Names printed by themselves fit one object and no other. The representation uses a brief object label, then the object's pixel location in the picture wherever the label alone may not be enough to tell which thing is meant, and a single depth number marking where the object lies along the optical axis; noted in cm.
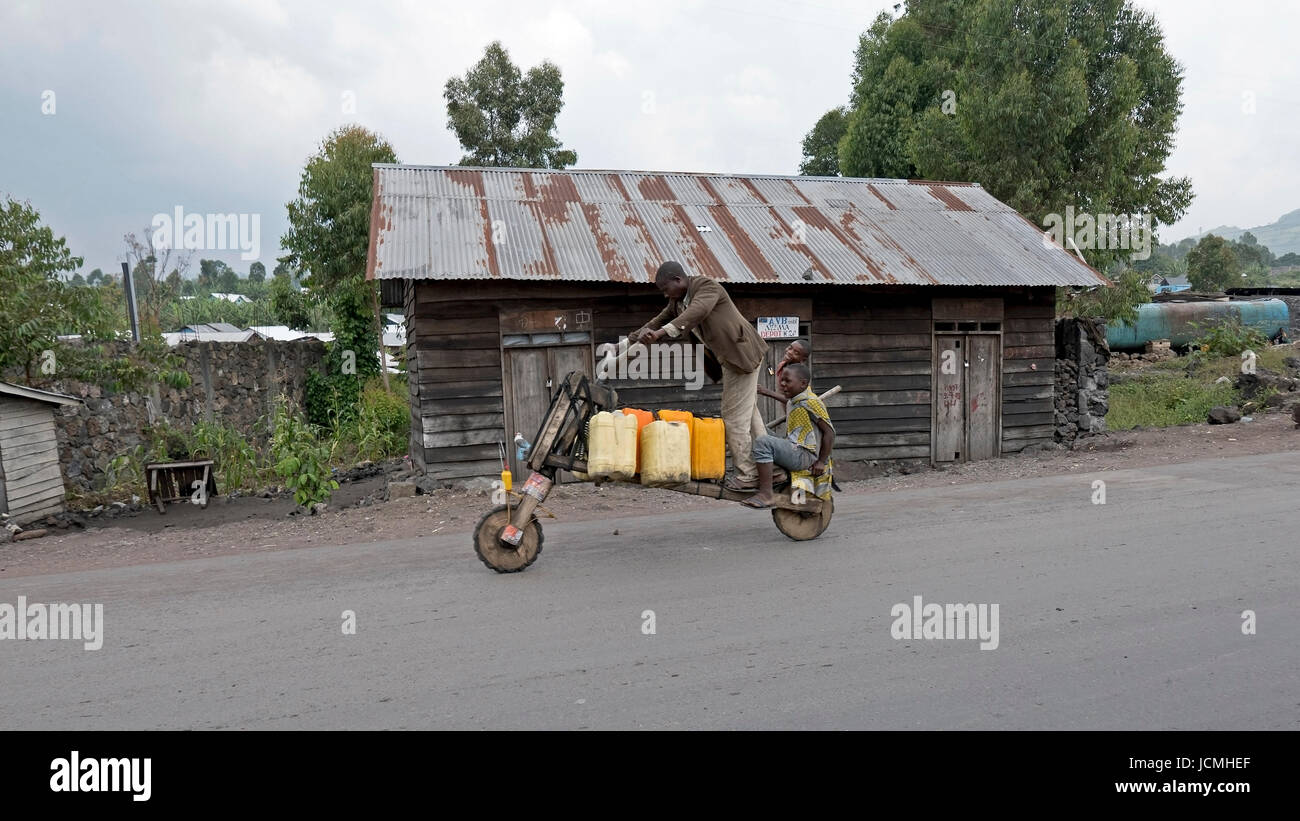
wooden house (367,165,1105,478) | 1176
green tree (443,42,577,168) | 2888
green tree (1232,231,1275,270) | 8381
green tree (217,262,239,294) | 10169
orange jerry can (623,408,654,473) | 640
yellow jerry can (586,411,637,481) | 612
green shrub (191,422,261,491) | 1412
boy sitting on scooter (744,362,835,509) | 664
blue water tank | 3178
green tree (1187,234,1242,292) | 5397
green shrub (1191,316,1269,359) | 2378
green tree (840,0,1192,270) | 2127
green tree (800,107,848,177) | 4378
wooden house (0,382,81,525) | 1090
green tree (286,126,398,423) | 2192
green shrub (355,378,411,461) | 1709
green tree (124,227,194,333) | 2545
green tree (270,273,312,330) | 3072
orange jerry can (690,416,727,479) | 647
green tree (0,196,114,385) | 1178
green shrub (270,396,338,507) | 1058
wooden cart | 601
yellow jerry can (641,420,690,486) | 625
